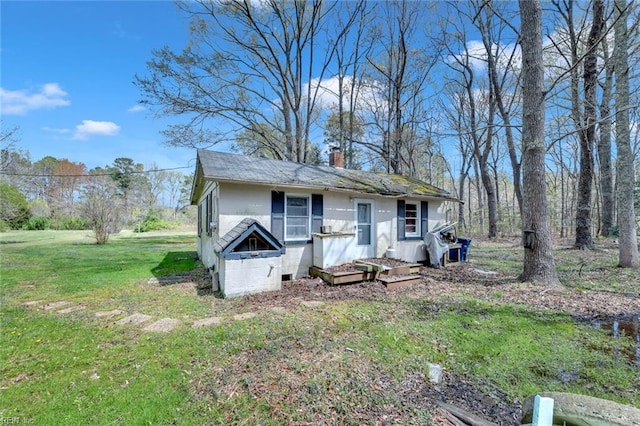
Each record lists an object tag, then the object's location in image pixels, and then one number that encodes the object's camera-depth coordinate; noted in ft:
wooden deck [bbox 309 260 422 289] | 21.53
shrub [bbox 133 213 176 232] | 84.71
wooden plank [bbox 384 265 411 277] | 23.66
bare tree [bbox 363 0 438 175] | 54.44
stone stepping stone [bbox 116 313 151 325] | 14.29
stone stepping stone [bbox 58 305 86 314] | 15.69
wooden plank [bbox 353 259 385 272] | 22.89
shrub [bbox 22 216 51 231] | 76.11
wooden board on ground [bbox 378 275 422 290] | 21.25
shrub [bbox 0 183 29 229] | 53.16
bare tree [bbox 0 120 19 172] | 45.91
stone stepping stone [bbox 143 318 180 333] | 13.29
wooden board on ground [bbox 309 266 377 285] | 21.47
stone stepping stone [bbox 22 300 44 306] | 17.01
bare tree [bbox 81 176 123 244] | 49.88
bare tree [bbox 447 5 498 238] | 50.85
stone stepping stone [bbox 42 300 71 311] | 16.35
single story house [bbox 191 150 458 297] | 19.51
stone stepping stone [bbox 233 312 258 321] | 14.62
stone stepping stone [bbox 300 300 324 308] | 16.77
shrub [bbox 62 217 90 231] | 81.76
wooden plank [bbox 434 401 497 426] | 7.05
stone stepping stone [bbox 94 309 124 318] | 15.28
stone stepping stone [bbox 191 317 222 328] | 13.73
